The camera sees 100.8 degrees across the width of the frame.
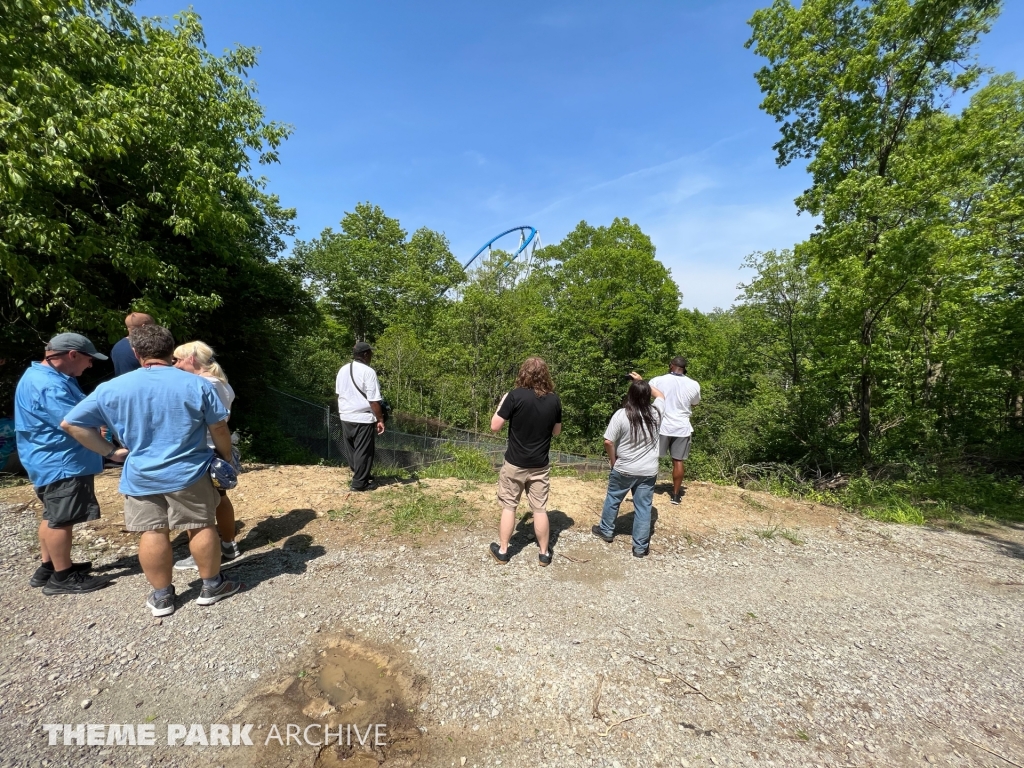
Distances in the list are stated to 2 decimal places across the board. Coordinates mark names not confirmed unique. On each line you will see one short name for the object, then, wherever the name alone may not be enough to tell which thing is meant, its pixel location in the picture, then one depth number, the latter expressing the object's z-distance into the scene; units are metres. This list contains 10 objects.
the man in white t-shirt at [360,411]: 4.98
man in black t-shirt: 3.72
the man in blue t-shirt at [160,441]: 2.63
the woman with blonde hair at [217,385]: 3.37
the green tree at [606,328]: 20.34
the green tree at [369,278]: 27.08
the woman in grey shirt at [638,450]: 4.10
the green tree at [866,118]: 8.01
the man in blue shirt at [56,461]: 2.97
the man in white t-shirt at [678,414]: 5.51
